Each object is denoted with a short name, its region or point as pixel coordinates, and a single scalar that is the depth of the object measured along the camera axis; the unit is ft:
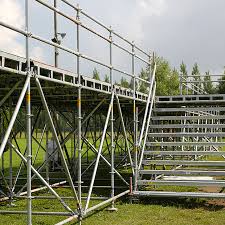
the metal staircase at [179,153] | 40.04
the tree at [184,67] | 251.60
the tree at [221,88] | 182.95
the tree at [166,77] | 169.68
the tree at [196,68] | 276.62
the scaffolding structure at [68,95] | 23.66
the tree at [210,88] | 206.20
